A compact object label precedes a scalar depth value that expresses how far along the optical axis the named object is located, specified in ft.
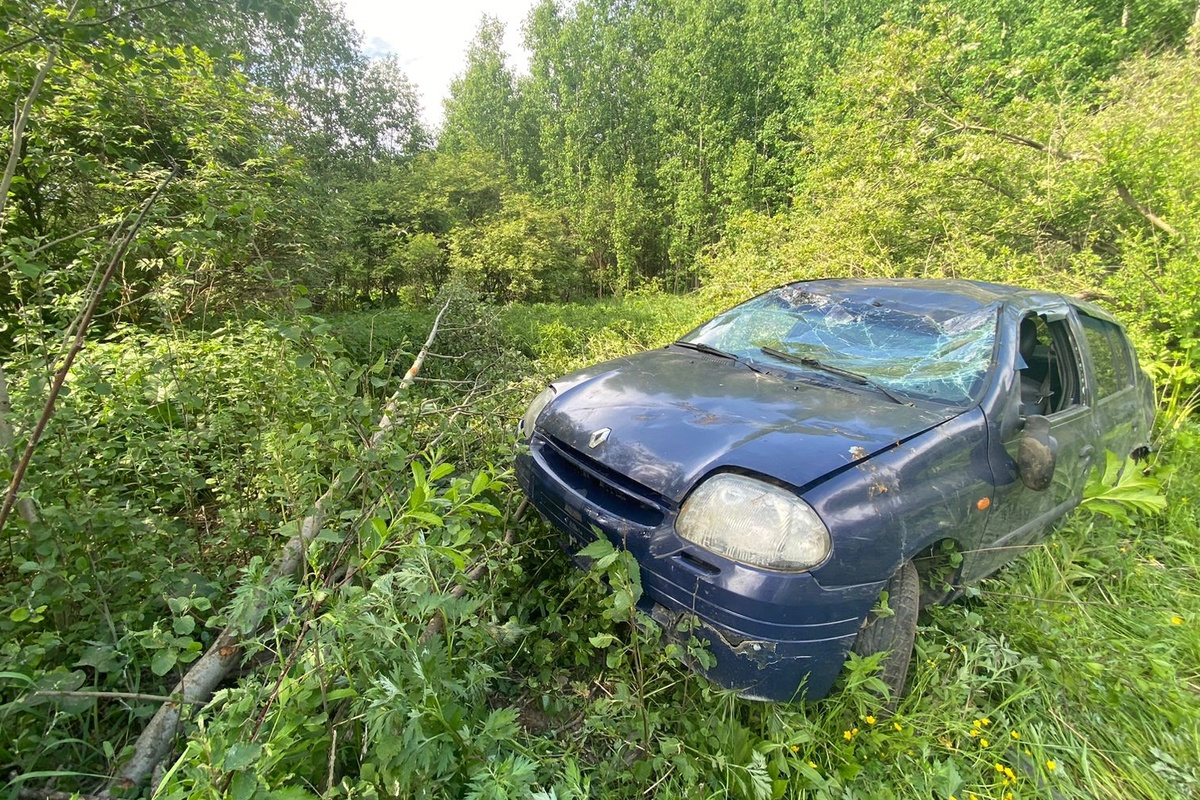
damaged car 5.27
